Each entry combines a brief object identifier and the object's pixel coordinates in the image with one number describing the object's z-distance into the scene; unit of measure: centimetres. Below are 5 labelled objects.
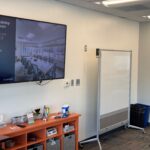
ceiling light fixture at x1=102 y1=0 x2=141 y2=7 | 390
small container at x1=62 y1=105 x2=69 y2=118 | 385
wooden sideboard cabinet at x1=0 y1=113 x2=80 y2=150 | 312
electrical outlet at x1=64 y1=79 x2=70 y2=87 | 427
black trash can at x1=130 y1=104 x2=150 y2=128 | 572
